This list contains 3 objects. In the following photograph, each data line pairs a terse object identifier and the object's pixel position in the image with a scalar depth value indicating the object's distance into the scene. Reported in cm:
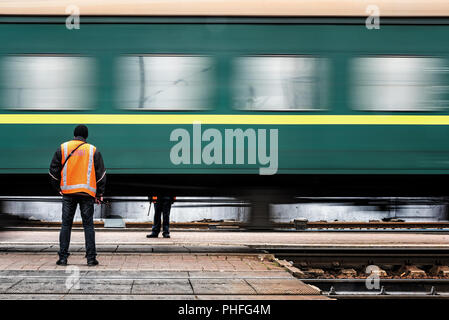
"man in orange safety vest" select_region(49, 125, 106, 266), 1385
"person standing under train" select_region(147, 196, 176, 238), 2009
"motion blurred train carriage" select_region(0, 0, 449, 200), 1623
